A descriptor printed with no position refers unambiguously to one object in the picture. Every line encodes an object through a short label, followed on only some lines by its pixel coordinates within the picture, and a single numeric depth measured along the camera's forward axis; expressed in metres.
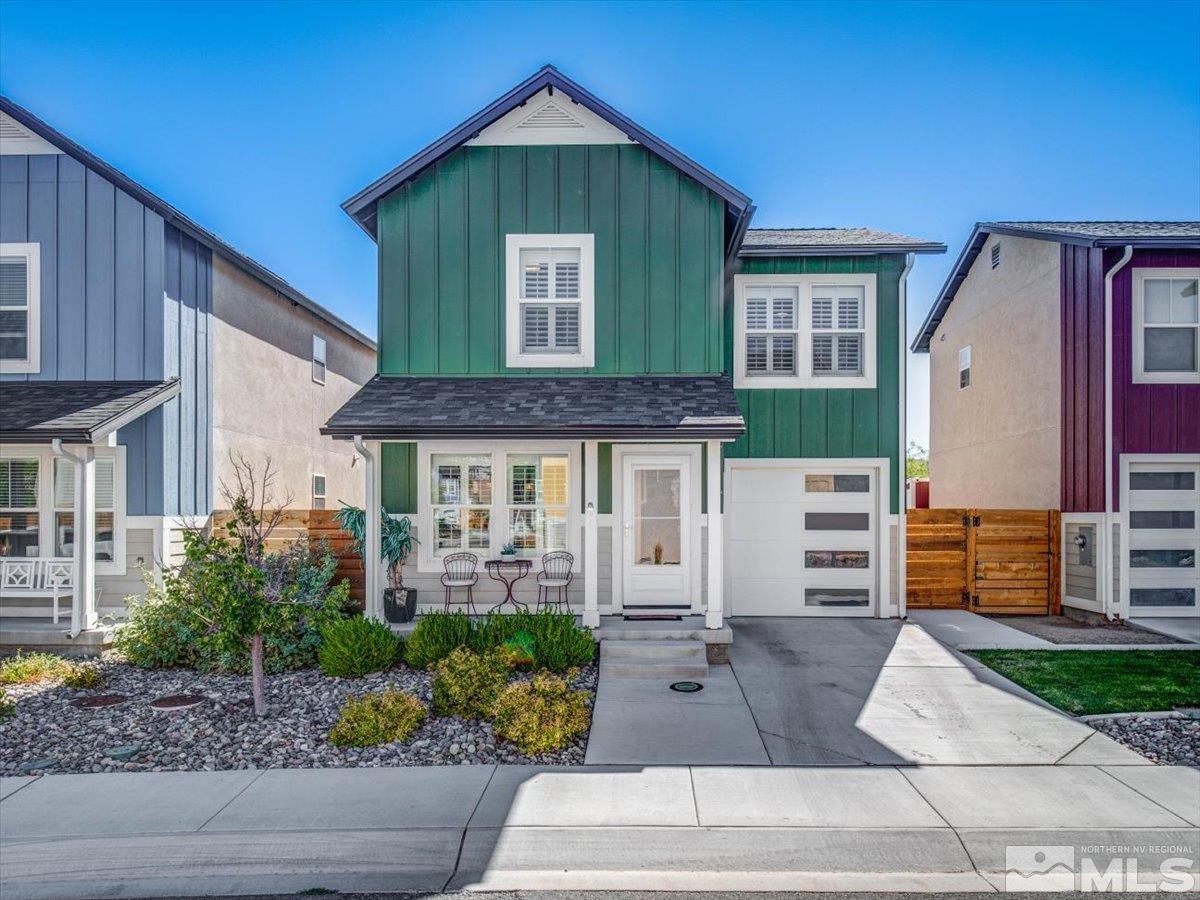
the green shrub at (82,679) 7.57
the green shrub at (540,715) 5.93
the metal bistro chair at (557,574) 9.38
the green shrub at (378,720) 6.08
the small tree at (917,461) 34.04
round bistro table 9.43
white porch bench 9.46
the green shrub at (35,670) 7.61
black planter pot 9.05
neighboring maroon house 10.85
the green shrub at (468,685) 6.62
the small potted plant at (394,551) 9.07
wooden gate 11.45
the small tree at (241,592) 6.52
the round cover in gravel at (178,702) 6.97
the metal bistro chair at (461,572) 9.35
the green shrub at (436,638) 7.93
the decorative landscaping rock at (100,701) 7.07
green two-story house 9.40
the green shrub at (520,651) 7.70
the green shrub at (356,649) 7.79
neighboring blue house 9.80
